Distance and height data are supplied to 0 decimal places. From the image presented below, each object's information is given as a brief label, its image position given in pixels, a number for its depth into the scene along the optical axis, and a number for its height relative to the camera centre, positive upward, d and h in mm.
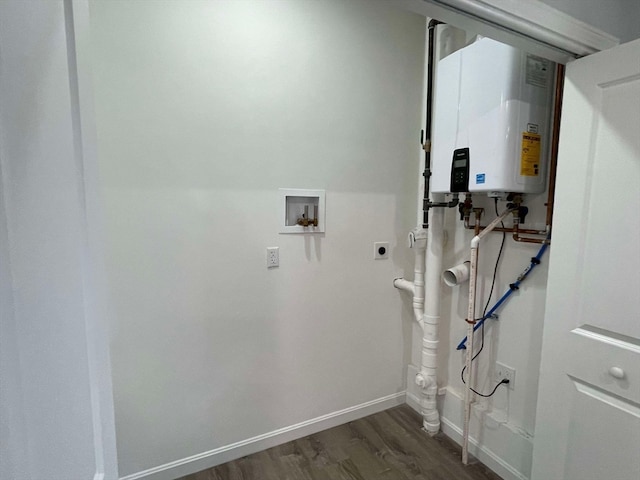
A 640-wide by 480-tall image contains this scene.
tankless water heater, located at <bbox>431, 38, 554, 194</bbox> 1337 +381
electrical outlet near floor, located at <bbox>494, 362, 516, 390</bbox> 1662 -919
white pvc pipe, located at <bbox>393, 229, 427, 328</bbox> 1989 -483
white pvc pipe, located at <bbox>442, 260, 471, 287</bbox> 1809 -410
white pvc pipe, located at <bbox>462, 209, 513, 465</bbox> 1662 -758
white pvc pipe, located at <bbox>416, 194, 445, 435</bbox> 1912 -756
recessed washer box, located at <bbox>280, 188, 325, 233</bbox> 1809 -46
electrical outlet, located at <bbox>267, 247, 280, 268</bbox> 1789 -314
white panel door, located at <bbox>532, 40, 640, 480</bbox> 996 -265
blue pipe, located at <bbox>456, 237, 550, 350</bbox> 1492 -420
